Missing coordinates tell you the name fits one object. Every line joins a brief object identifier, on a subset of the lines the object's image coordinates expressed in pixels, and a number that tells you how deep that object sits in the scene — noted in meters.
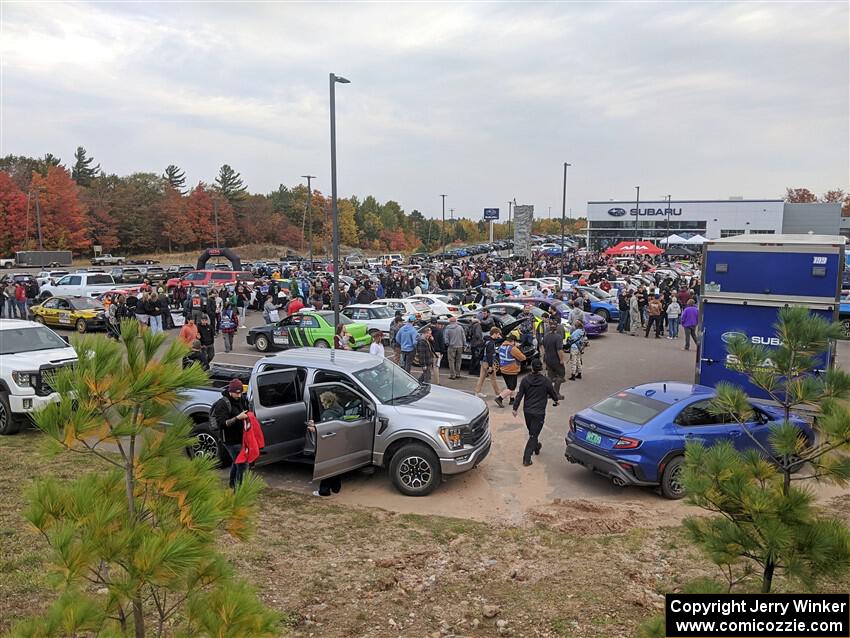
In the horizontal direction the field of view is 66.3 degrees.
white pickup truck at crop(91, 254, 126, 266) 68.31
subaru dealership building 96.19
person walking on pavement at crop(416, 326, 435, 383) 15.19
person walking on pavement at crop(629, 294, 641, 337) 24.69
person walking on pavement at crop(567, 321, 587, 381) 16.59
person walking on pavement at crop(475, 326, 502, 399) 14.12
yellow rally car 23.09
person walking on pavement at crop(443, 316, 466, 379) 16.45
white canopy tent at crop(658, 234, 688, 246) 60.34
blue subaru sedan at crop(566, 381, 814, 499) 8.70
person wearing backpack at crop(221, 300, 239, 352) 20.22
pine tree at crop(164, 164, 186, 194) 115.38
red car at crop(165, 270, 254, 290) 36.31
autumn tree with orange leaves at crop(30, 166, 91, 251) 72.62
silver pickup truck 8.73
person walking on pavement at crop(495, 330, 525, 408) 13.50
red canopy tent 53.53
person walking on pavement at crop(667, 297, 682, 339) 23.20
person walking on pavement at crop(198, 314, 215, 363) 16.14
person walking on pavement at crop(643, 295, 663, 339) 23.20
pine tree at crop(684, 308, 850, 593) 3.37
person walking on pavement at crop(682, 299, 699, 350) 19.52
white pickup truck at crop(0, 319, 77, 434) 10.99
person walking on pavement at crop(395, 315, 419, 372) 15.96
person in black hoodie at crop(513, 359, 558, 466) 10.30
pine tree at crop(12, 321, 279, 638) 2.57
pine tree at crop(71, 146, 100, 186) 110.81
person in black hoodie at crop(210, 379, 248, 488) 8.41
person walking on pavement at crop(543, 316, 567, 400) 13.55
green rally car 19.77
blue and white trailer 11.83
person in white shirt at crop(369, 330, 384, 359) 14.34
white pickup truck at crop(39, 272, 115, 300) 30.16
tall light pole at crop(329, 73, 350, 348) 16.73
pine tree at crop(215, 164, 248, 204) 107.19
